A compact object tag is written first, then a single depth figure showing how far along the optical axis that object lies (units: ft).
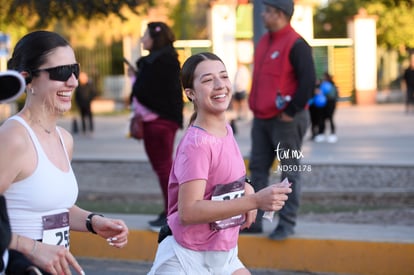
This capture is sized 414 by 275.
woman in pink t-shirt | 21.37
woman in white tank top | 18.00
